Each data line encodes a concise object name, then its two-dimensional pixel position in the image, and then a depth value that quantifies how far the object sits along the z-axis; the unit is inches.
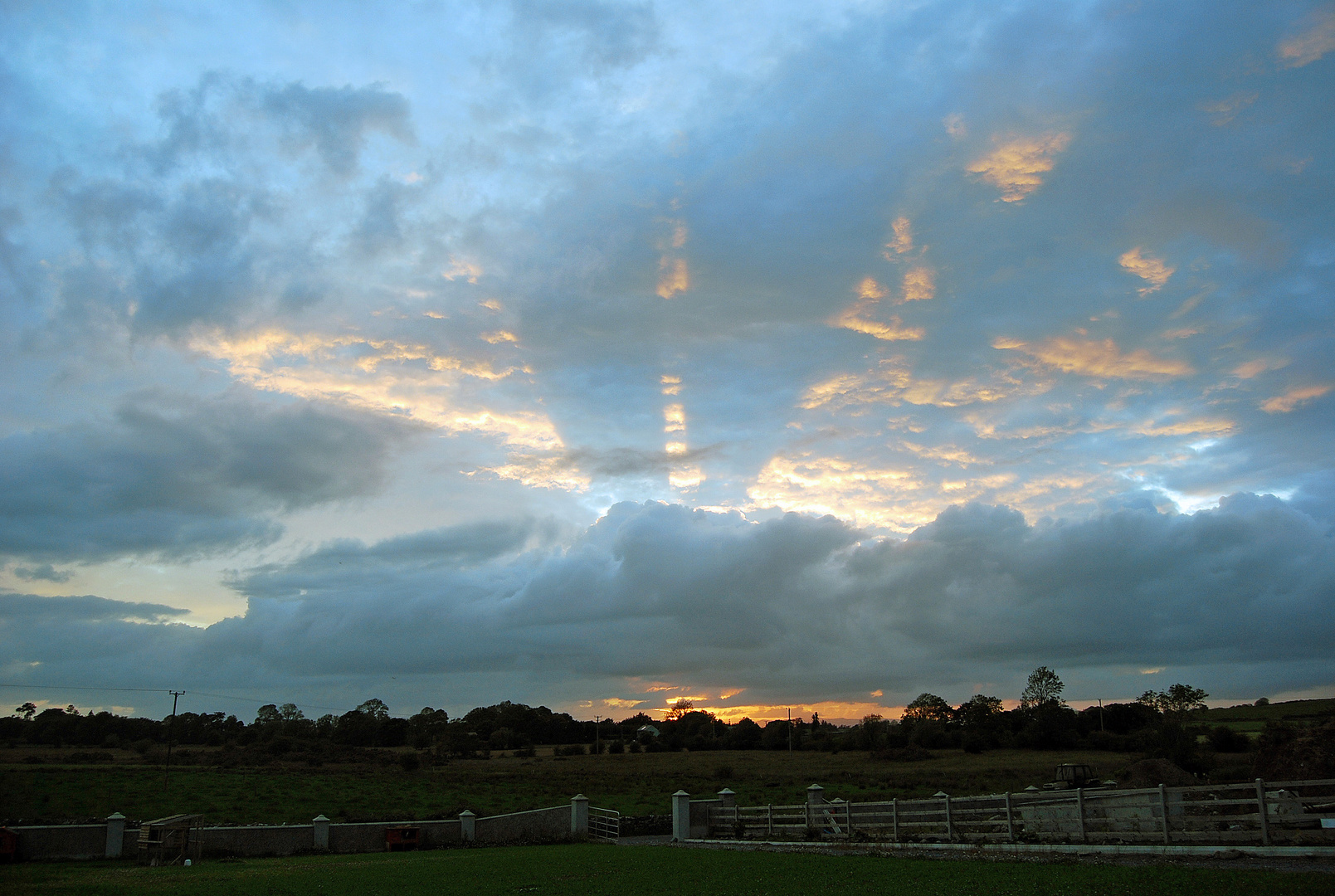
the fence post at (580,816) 1413.6
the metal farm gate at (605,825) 1380.4
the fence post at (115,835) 1147.3
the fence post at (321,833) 1256.8
